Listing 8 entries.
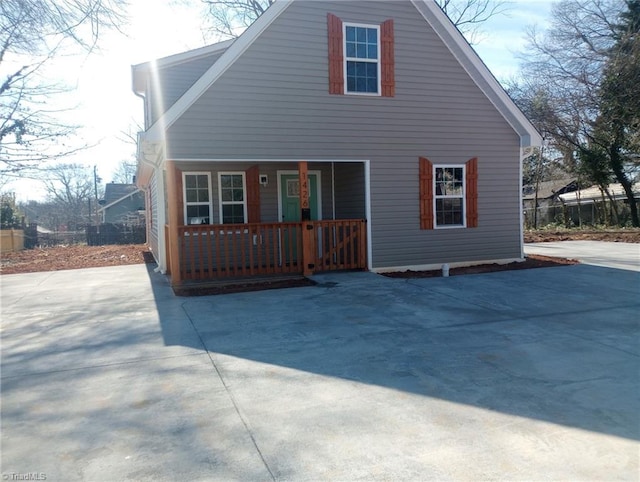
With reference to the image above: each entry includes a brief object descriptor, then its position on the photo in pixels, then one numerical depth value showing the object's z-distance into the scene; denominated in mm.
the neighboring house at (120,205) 41312
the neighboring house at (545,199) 27672
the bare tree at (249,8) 20672
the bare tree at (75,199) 49588
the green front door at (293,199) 11576
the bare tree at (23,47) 8234
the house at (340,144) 9141
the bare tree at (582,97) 22219
